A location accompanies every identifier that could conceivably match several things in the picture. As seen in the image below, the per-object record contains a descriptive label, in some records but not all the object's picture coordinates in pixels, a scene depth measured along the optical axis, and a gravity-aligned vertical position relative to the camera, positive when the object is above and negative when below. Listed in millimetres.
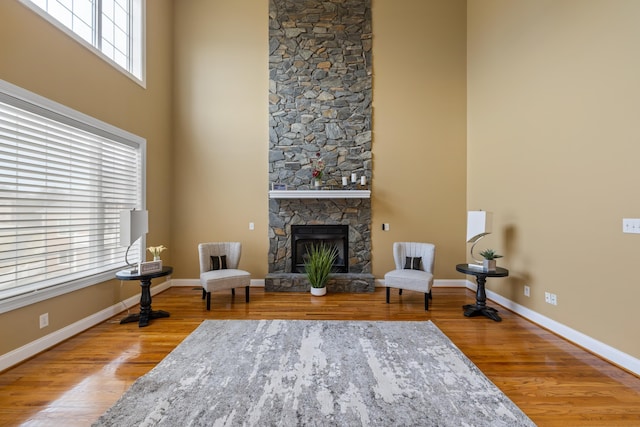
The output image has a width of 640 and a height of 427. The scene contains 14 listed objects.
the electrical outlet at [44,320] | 2744 -1024
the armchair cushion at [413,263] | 4438 -782
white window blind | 2480 +169
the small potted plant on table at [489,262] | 3572 -619
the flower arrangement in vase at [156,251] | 3620 -489
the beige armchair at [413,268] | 3965 -855
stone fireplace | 5098 +1723
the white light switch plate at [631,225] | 2396 -117
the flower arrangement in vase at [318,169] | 4930 +729
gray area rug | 1822 -1279
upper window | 2961 +2244
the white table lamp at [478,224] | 3699 -163
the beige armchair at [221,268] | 3969 -852
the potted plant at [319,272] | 4531 -937
